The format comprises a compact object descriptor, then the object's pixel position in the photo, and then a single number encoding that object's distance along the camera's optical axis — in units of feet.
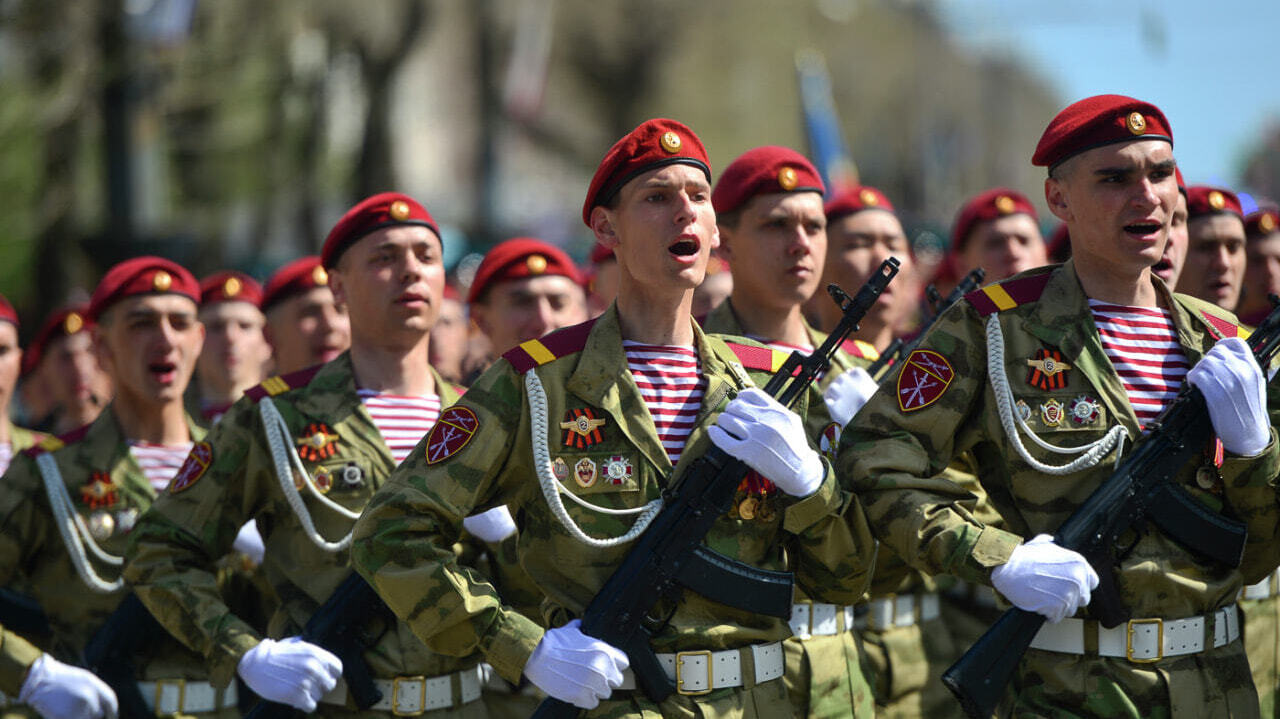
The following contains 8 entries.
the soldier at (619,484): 28.12
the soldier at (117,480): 41.47
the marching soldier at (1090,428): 29.07
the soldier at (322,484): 35.12
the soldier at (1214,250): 43.73
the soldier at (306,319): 48.70
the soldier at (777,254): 40.22
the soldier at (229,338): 55.16
